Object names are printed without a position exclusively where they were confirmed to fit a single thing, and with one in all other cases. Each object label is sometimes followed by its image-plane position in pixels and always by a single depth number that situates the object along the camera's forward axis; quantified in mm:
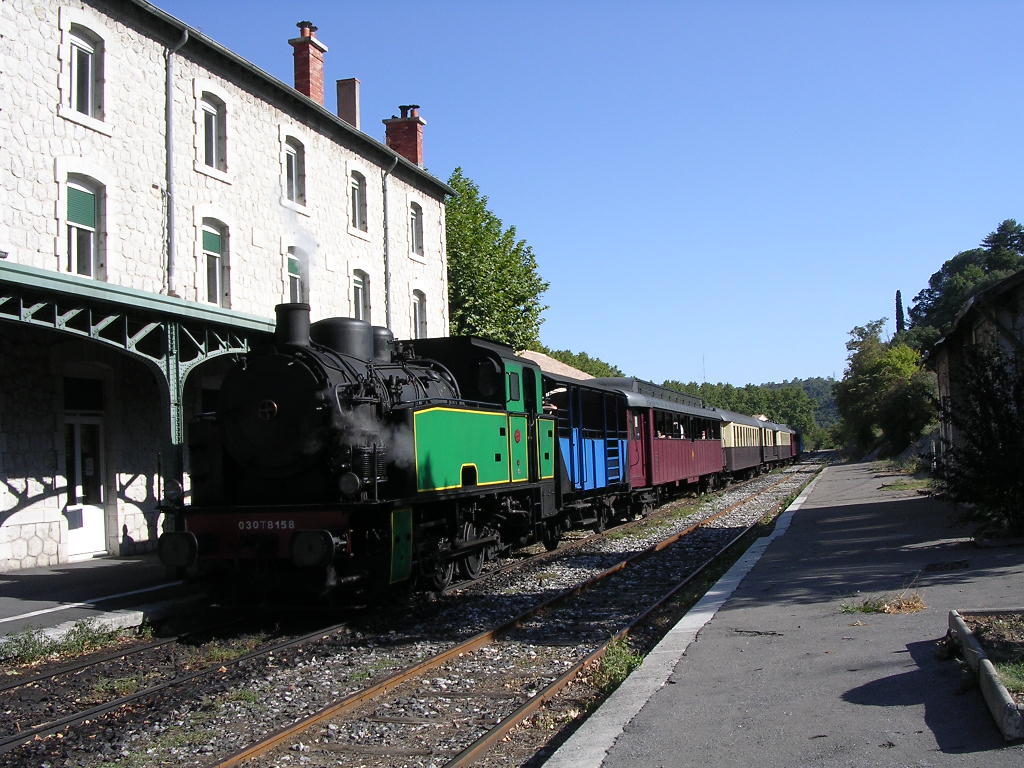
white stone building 11992
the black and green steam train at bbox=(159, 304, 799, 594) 8664
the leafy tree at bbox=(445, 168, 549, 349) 32125
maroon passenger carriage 19141
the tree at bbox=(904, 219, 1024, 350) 88062
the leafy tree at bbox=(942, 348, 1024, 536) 11633
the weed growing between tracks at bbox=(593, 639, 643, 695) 6625
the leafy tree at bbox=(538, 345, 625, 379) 72981
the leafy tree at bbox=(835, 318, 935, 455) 48844
